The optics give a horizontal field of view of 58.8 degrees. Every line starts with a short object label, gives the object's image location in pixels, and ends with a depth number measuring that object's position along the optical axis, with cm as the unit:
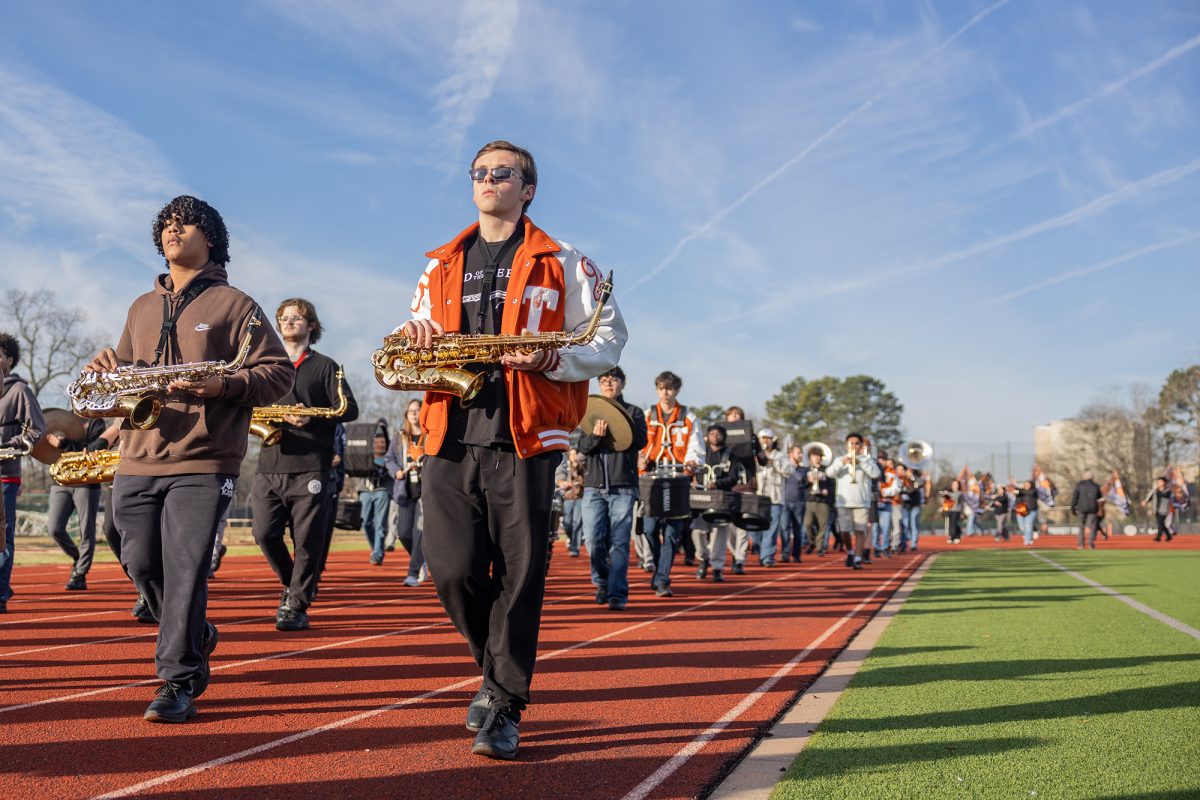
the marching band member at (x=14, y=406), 823
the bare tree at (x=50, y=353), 5131
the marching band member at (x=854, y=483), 1666
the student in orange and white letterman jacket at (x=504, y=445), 416
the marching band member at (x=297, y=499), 786
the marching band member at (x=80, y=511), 1047
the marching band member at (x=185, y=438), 466
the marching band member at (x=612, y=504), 995
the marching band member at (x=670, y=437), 1183
